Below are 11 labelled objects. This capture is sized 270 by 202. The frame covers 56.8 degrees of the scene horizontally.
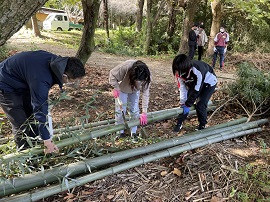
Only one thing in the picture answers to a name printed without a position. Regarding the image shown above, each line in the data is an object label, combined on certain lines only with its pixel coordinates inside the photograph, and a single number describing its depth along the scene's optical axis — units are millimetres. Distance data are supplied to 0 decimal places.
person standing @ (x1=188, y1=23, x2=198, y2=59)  9203
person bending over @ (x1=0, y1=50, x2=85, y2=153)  2328
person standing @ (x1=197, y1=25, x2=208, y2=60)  9906
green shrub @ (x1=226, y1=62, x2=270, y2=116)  4680
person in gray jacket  2945
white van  22416
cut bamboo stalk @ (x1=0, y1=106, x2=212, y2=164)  2459
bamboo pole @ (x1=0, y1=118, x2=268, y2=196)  2441
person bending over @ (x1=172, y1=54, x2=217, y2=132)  3379
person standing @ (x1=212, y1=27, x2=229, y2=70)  8625
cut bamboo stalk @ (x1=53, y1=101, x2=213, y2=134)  3445
